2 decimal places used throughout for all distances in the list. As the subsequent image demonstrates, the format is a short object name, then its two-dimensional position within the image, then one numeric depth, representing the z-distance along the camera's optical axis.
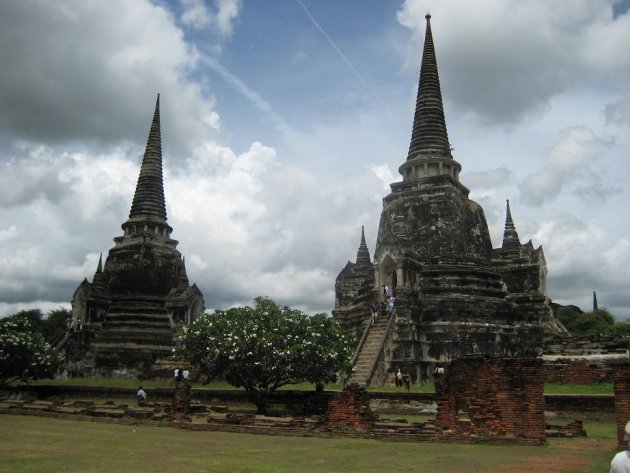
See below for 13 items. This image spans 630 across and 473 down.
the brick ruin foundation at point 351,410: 17.06
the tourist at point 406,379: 27.36
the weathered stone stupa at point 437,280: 30.56
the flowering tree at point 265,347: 22.97
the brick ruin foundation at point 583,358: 26.25
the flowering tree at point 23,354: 32.06
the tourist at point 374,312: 31.66
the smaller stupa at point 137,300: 40.94
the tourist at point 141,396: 27.07
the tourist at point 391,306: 30.90
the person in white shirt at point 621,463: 4.97
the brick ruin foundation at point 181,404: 20.06
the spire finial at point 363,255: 46.47
